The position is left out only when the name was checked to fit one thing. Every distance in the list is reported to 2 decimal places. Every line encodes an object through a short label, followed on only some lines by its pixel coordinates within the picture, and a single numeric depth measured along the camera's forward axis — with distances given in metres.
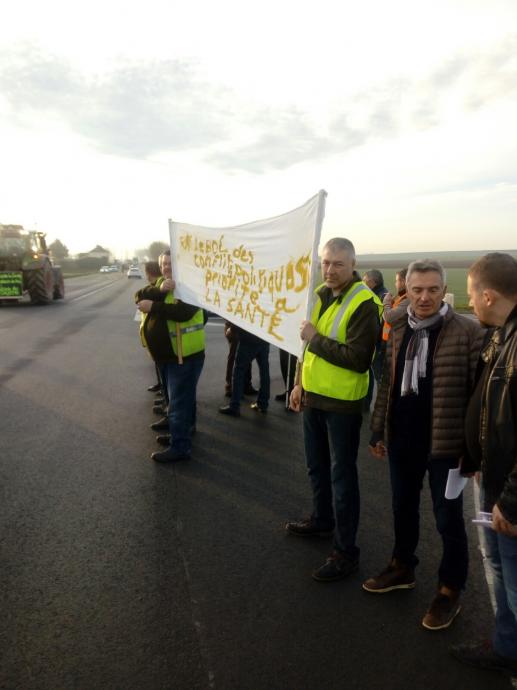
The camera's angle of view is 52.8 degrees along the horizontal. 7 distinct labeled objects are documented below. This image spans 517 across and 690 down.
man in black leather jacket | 2.07
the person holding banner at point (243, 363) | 6.32
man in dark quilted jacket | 2.61
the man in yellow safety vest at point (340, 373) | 2.96
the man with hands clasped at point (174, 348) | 4.76
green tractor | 19.62
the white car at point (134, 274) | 62.50
